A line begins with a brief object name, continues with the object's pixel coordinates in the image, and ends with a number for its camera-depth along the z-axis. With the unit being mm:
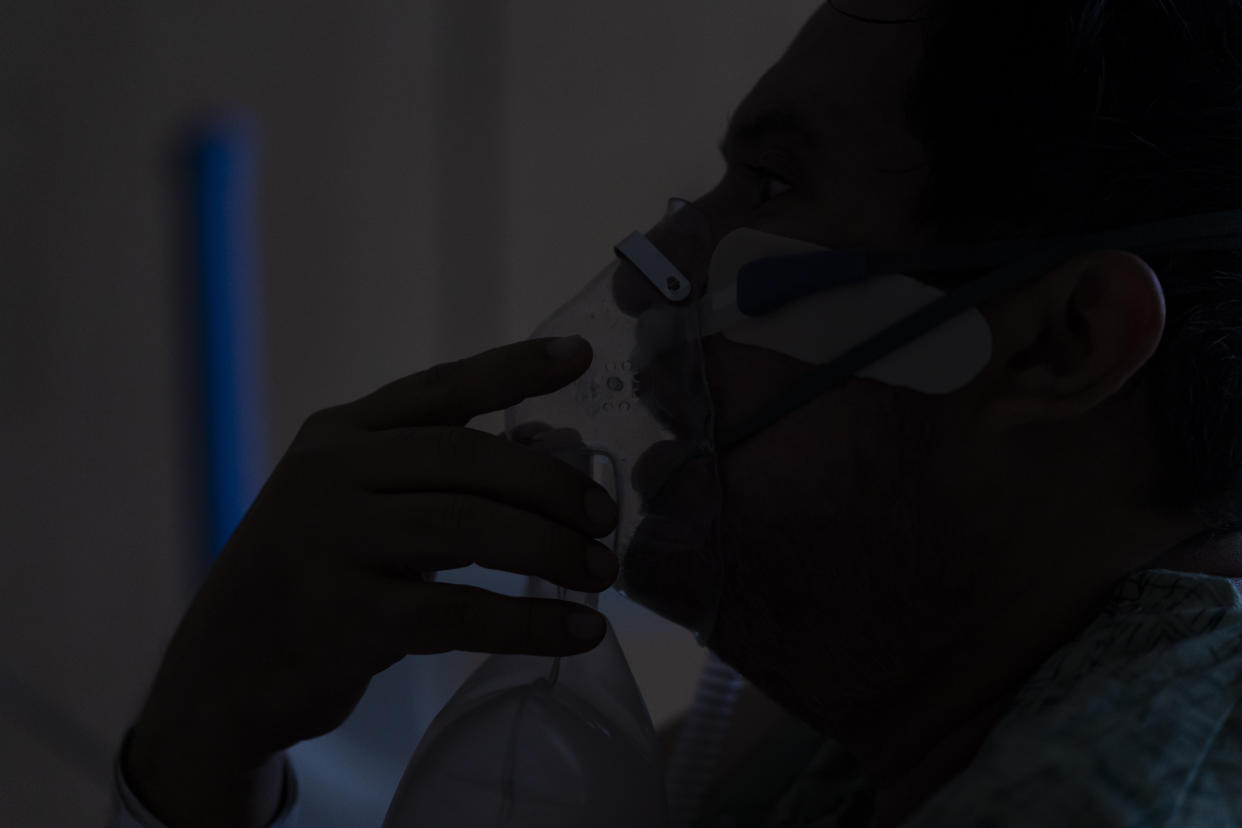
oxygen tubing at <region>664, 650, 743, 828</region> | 951
